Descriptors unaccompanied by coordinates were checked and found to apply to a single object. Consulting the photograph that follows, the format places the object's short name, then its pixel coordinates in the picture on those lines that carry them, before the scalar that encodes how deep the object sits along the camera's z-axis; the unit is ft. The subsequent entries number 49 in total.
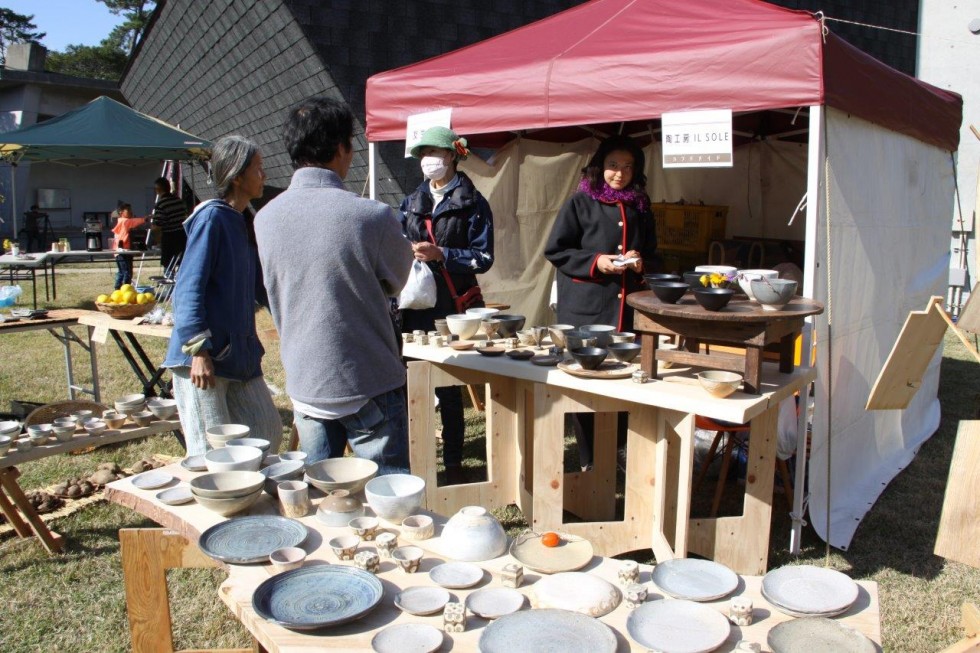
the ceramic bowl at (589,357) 8.93
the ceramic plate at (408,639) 4.32
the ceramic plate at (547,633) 4.32
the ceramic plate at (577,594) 4.72
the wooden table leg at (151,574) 6.45
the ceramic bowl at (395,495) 5.93
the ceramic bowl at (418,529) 5.79
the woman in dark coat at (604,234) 11.34
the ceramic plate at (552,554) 5.28
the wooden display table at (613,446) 8.66
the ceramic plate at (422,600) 4.70
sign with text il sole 9.98
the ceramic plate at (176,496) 6.47
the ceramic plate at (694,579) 4.91
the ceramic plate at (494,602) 4.71
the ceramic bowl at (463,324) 10.77
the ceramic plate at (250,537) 5.42
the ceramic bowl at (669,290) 8.44
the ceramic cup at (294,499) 6.15
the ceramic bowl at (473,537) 5.45
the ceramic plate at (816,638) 4.30
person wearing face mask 11.45
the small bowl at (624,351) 9.30
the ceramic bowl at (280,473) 6.63
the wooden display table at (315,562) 4.51
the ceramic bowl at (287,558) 5.27
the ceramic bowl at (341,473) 6.36
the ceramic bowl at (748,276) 8.91
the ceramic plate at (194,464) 7.12
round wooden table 8.00
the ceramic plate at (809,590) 4.73
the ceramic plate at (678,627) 4.33
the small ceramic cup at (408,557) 5.27
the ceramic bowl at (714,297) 7.96
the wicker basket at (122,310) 14.82
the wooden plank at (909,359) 6.75
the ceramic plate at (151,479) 6.77
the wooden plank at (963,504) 5.51
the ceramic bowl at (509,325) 11.05
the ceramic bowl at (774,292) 8.13
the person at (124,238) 35.81
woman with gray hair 7.94
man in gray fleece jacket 6.63
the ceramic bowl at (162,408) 11.96
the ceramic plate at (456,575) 5.05
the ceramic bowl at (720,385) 8.02
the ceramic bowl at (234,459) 6.75
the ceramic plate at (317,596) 4.59
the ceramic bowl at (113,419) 11.45
